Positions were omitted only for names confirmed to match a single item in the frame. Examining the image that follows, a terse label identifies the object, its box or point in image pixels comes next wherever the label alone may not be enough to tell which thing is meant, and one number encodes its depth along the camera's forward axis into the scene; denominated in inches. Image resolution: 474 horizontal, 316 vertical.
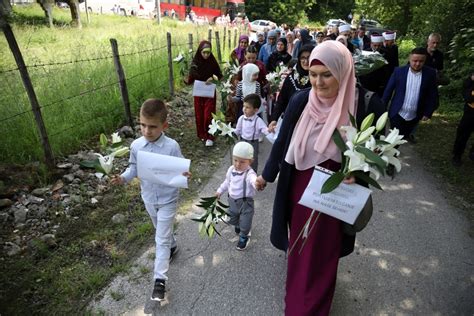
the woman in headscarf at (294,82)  166.4
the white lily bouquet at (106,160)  96.6
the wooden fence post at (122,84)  232.5
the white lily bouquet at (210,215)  120.9
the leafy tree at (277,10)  1567.4
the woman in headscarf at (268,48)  343.9
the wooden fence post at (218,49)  482.6
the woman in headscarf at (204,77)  246.4
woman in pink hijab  85.9
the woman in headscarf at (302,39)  348.5
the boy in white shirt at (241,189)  125.1
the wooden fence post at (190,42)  400.2
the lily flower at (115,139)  102.1
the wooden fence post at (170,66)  323.9
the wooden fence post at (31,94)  159.8
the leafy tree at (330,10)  1925.4
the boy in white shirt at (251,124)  174.2
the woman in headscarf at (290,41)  416.6
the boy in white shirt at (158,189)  108.9
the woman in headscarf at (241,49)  304.5
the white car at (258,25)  1164.6
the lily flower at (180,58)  249.0
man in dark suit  195.2
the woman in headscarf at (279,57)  295.1
